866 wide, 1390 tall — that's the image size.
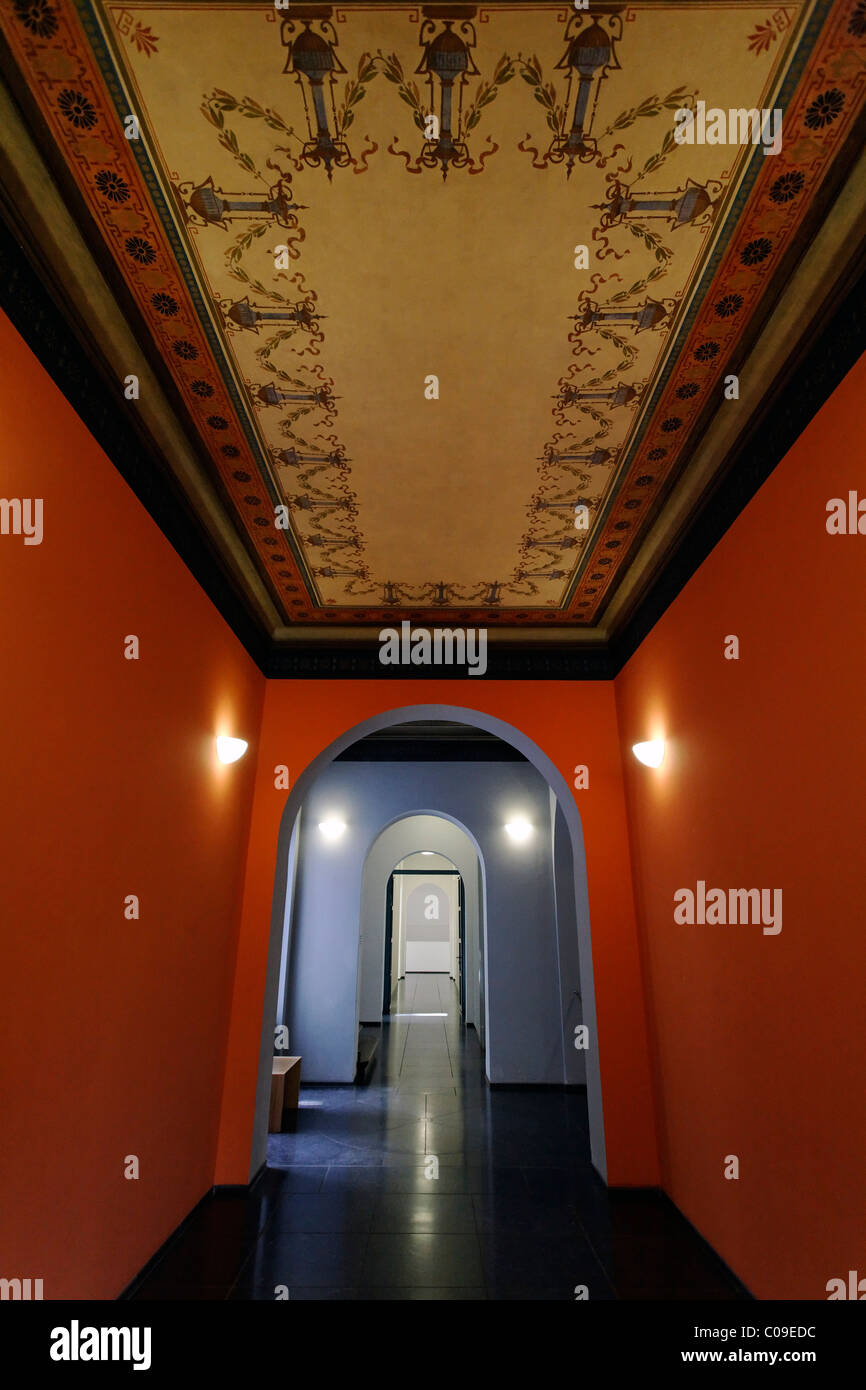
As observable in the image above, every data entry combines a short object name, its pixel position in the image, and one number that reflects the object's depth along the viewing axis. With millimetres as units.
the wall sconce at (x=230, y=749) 3713
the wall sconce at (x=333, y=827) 7039
